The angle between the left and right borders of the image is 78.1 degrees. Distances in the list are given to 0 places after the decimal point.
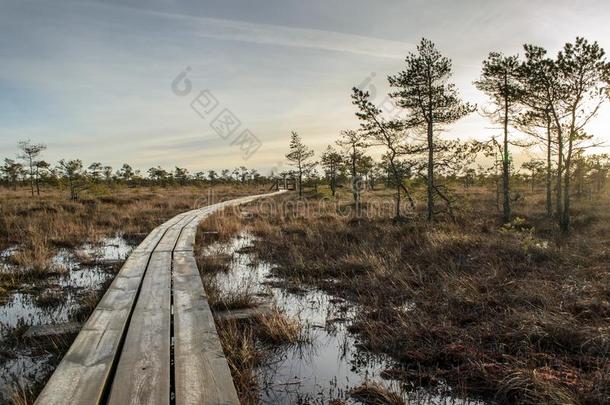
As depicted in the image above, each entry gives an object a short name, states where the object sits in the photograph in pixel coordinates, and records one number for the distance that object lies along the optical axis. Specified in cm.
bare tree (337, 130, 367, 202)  2489
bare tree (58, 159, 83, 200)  2823
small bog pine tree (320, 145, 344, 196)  3273
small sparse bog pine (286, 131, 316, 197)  3521
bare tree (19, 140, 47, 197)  3606
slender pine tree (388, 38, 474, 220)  1517
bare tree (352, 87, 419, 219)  1645
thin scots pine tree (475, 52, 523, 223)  1602
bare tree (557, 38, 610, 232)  1338
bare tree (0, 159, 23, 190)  4256
